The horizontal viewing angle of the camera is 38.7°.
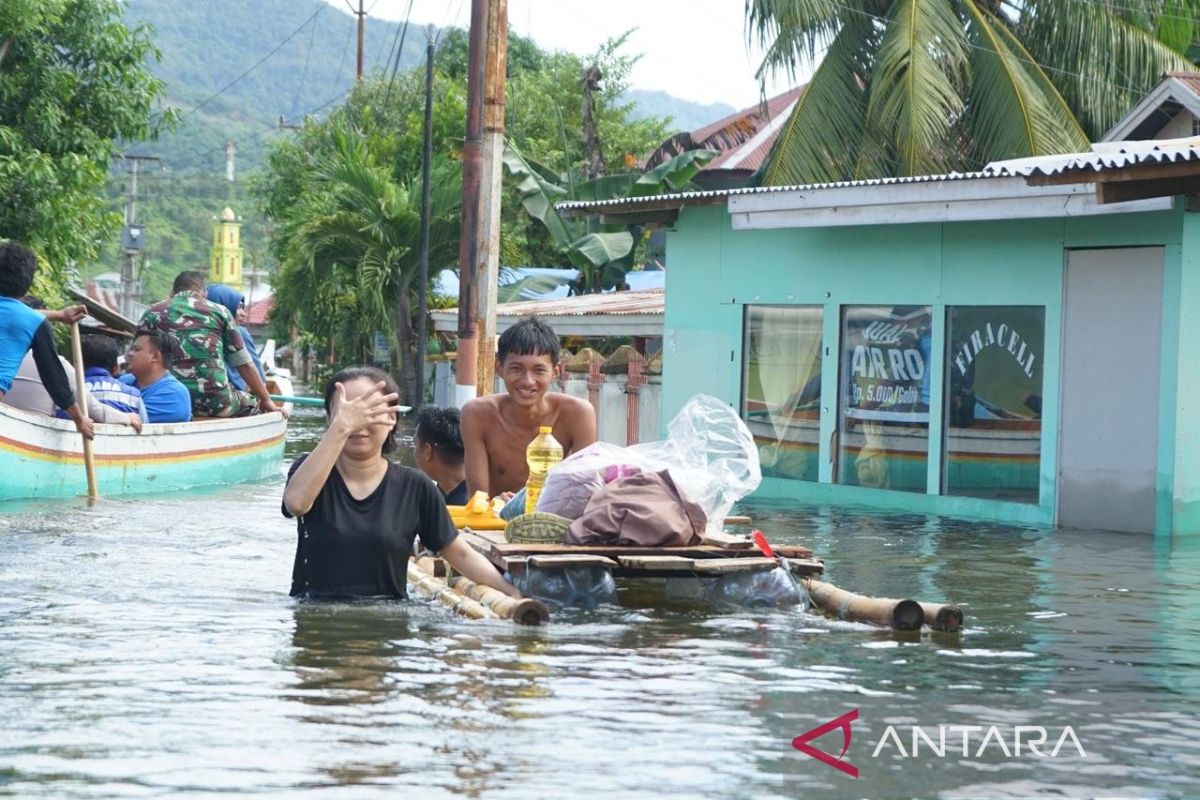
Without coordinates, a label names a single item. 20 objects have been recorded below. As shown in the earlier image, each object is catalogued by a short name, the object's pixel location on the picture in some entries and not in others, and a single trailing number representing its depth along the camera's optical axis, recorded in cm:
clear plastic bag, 868
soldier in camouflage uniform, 1734
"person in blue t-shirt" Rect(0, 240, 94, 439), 1387
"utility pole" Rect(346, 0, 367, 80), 6259
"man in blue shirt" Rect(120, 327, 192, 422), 1670
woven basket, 834
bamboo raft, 796
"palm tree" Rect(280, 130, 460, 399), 3403
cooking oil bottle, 905
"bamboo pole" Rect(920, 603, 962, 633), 796
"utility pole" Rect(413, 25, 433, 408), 3206
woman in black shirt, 696
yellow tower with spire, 13300
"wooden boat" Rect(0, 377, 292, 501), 1469
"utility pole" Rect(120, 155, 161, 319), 7444
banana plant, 3038
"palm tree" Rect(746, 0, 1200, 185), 2328
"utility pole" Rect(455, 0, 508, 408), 1822
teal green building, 1446
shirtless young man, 959
